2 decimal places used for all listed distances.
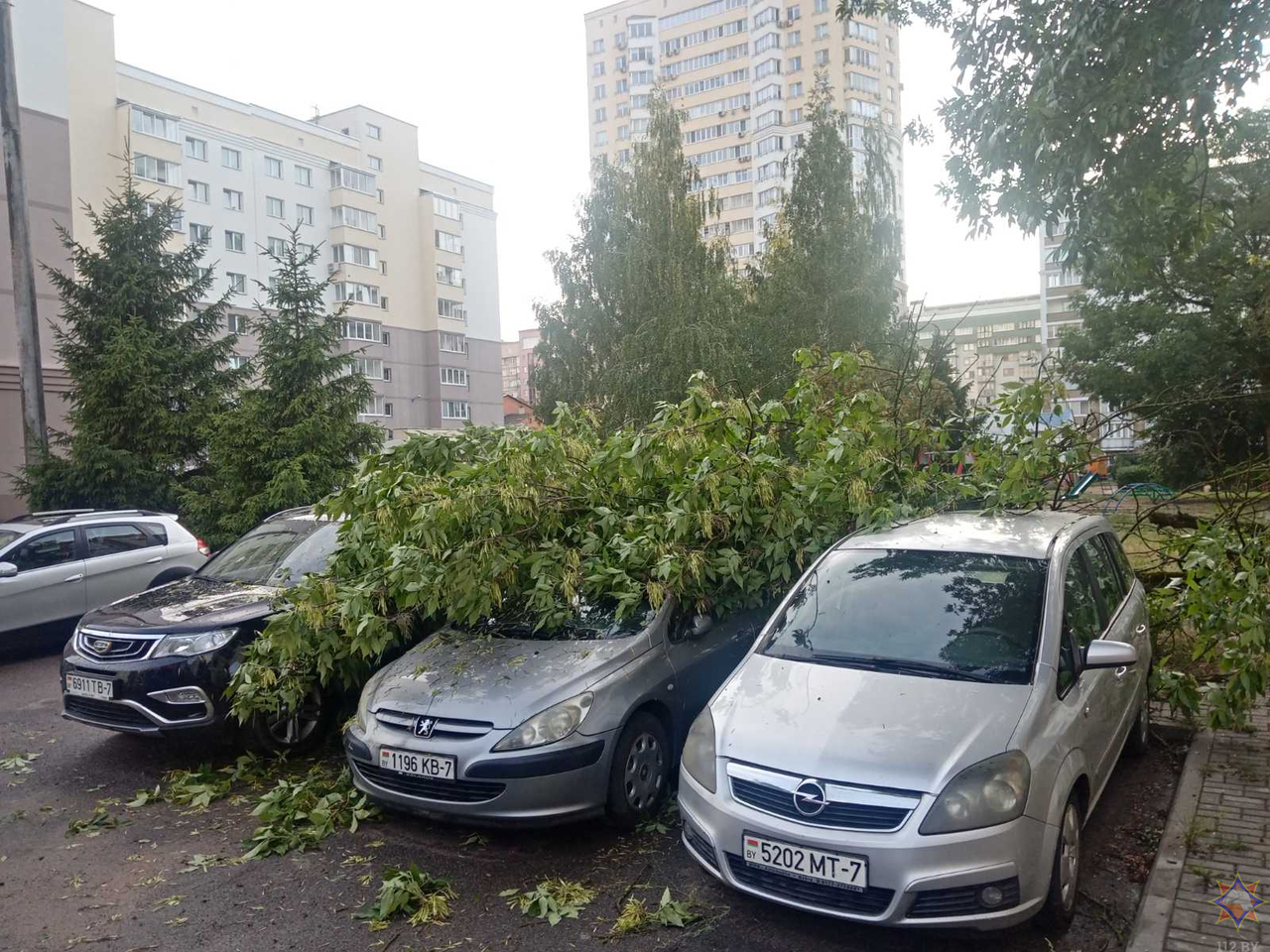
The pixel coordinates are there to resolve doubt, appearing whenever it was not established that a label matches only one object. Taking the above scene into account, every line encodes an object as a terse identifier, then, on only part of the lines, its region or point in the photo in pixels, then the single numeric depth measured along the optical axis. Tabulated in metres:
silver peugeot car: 4.86
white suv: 10.05
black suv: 6.36
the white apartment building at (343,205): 42.34
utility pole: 15.30
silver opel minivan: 3.61
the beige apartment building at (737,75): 78.81
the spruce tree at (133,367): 17.06
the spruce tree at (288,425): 14.78
